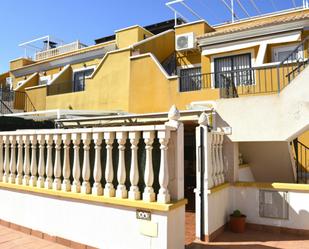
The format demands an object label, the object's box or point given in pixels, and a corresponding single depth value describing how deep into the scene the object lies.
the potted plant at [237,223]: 8.81
